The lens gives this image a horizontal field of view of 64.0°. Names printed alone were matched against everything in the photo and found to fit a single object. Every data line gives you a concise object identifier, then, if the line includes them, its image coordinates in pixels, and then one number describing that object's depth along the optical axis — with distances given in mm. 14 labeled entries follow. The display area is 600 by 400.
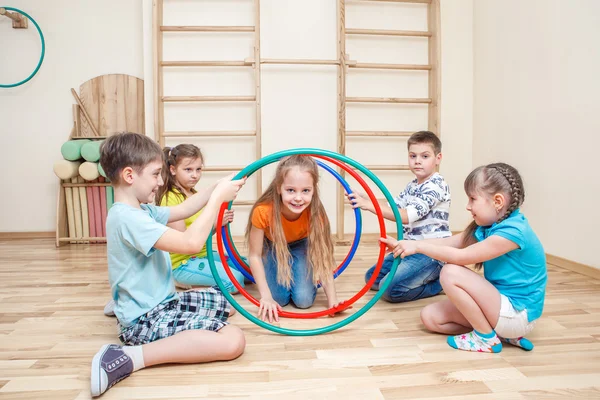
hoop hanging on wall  3776
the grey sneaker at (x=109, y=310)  2010
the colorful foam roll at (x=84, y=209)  3779
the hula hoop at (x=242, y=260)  2158
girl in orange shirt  1903
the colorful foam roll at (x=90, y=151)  3627
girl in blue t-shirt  1571
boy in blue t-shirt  1477
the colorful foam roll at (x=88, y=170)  3635
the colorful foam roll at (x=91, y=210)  3779
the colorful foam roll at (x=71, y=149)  3660
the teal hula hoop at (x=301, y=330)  1708
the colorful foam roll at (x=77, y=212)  3775
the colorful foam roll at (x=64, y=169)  3625
